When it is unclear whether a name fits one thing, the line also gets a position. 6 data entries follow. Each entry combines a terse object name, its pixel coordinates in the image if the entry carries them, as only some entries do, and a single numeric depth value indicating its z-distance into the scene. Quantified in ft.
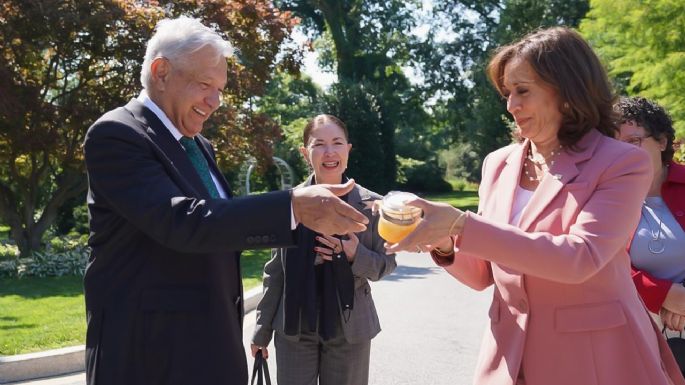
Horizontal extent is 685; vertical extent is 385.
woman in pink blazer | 7.07
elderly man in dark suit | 6.70
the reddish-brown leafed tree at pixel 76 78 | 41.70
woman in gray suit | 12.13
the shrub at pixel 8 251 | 46.12
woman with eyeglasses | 10.02
